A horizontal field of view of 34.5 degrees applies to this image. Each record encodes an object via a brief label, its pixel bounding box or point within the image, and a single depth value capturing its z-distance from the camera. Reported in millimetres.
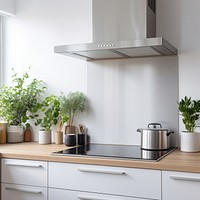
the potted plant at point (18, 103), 2815
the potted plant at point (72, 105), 2695
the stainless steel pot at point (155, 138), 2271
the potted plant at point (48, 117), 2734
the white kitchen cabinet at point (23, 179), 2154
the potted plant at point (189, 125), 2217
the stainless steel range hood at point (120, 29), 2268
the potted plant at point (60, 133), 2707
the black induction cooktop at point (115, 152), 2015
